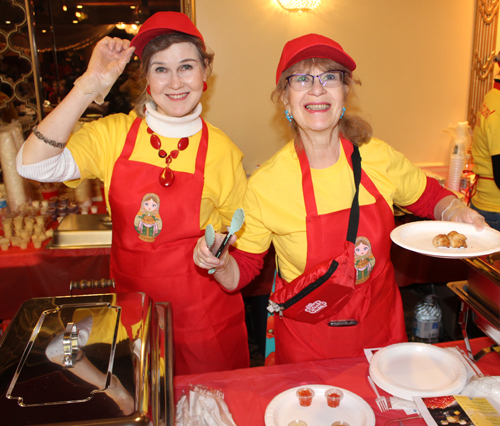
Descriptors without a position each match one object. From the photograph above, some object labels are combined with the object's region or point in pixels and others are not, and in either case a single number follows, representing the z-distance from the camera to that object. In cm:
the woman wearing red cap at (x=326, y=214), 136
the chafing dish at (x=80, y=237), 229
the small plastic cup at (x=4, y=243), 227
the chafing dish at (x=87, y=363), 78
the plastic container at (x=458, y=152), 326
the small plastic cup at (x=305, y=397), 108
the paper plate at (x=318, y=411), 104
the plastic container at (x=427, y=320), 227
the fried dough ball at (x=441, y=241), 124
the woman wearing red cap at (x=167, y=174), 154
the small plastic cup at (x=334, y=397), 108
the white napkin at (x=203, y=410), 106
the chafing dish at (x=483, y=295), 122
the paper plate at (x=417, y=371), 110
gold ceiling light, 301
